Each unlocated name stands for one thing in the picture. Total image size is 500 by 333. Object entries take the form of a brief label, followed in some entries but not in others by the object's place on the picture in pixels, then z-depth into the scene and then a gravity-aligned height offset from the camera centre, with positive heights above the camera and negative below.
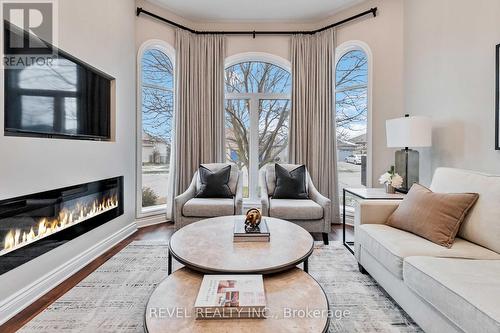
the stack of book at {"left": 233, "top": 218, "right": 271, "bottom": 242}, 1.86 -0.53
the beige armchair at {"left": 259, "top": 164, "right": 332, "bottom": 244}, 3.05 -0.60
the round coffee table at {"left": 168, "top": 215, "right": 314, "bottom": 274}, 1.47 -0.57
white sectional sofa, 1.20 -0.58
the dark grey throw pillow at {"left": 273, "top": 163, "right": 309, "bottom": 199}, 3.49 -0.31
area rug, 1.64 -1.01
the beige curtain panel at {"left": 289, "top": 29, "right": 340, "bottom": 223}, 4.00 +0.77
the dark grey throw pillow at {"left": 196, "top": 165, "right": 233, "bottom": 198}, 3.51 -0.32
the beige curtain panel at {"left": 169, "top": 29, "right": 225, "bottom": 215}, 4.04 +0.90
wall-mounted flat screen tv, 1.85 +0.54
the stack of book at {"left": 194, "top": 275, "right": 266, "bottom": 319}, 1.08 -0.60
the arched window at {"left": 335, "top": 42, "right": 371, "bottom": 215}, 3.97 +0.73
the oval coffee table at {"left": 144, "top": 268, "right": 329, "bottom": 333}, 1.02 -0.63
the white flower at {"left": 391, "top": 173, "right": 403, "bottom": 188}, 2.82 -0.21
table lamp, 2.68 +0.23
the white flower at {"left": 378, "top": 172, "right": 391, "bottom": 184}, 2.88 -0.19
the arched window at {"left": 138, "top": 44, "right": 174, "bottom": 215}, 3.92 +0.56
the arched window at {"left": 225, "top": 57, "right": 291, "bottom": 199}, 4.38 +0.78
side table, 2.57 -0.34
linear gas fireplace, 1.84 -0.50
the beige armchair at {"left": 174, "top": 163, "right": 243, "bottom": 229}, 3.16 -0.57
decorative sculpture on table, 2.02 -0.45
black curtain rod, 3.69 +2.03
